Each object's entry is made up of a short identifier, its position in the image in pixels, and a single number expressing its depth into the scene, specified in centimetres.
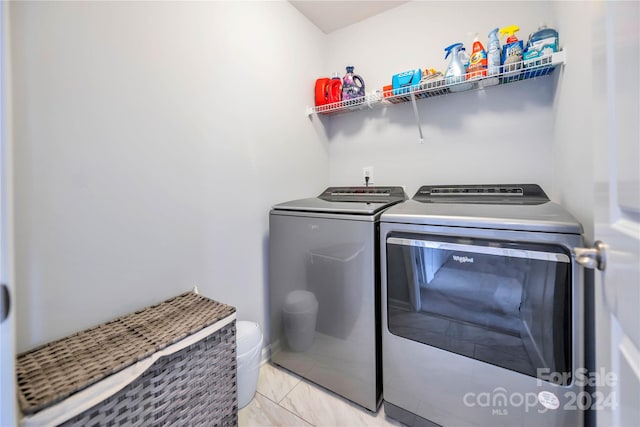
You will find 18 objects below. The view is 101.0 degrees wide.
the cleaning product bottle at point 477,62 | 143
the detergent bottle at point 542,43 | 124
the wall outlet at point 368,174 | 210
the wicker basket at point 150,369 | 72
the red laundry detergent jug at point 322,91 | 205
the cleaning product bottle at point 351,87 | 193
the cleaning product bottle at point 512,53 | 134
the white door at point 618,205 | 46
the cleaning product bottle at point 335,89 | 199
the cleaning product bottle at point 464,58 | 153
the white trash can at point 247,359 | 132
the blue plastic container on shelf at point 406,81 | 164
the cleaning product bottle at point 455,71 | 148
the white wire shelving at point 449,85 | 128
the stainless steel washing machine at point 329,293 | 129
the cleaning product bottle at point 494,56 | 139
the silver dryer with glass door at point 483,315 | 93
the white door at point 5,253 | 54
